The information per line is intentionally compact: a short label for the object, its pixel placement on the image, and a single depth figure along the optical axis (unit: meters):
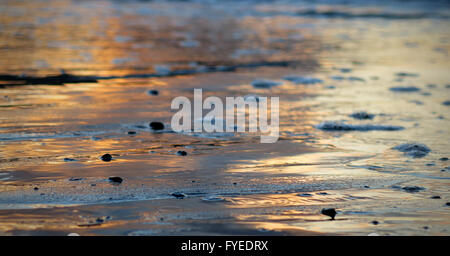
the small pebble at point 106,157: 6.91
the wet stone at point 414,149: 7.36
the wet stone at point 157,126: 8.62
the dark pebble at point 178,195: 5.67
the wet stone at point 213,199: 5.63
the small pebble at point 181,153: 7.29
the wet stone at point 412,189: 5.99
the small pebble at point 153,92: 11.37
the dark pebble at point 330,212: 5.27
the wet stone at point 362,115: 9.63
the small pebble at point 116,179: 6.08
